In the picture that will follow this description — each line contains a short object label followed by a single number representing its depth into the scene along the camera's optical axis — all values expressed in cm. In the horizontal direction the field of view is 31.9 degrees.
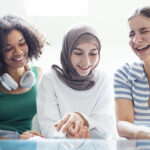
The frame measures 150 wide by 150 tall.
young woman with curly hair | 109
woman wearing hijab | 104
